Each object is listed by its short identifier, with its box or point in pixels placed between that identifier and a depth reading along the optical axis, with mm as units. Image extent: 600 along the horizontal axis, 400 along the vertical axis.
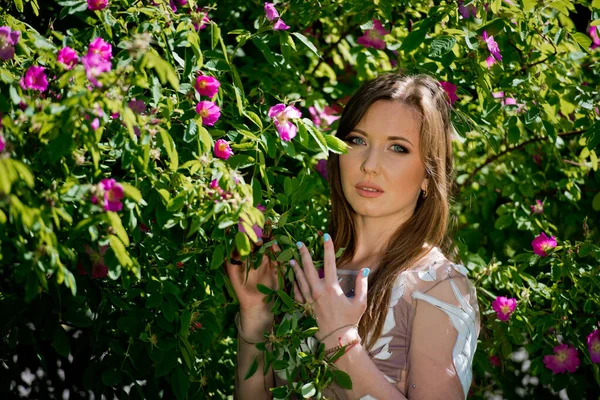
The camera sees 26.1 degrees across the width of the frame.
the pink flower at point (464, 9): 2121
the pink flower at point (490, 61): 2243
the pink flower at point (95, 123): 1569
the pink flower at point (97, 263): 1726
